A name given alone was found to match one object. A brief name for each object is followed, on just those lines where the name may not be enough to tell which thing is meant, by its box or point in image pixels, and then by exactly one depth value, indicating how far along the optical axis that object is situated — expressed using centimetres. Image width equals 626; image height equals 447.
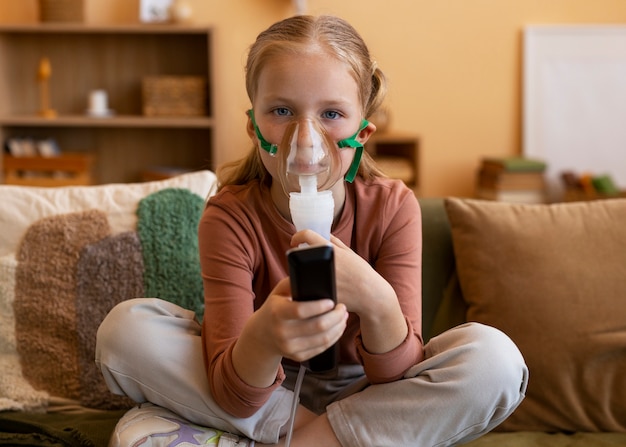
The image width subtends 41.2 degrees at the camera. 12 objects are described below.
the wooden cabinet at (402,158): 373
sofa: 152
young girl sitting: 123
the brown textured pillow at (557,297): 152
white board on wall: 400
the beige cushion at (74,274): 157
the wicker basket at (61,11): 378
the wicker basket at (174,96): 379
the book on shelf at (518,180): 371
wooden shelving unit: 401
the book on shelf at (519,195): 373
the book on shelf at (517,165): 369
